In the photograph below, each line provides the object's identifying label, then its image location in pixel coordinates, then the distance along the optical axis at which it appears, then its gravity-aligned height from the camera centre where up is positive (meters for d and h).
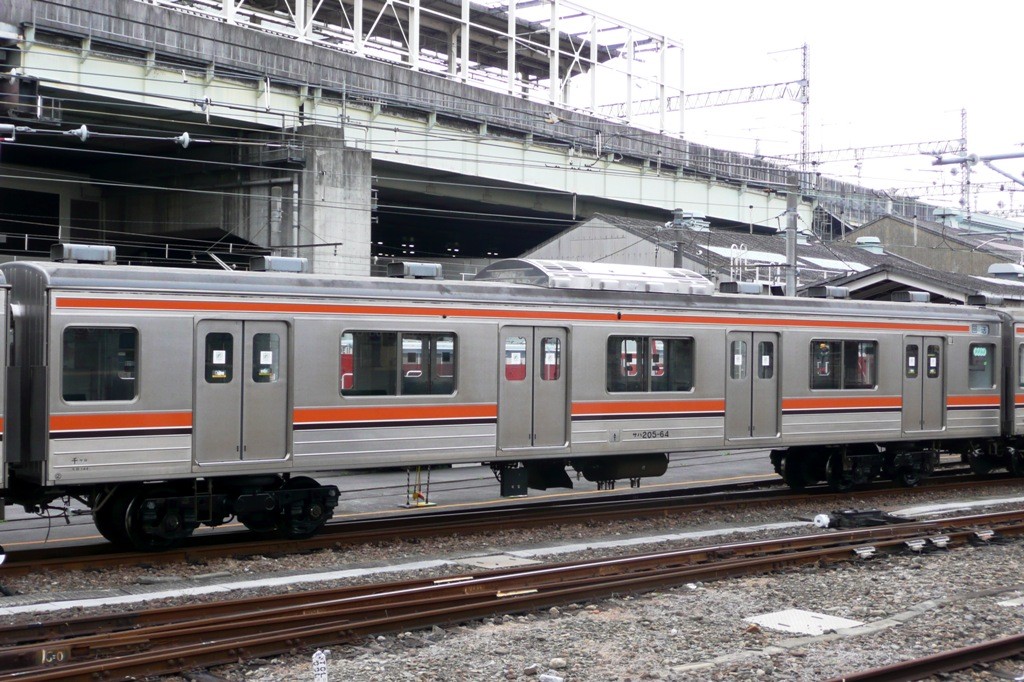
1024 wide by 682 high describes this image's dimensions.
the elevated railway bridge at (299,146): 25.75 +6.26
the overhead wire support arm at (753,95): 55.10 +13.94
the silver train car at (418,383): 12.00 -0.23
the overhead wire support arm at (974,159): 22.01 +4.27
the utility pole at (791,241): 25.66 +3.02
